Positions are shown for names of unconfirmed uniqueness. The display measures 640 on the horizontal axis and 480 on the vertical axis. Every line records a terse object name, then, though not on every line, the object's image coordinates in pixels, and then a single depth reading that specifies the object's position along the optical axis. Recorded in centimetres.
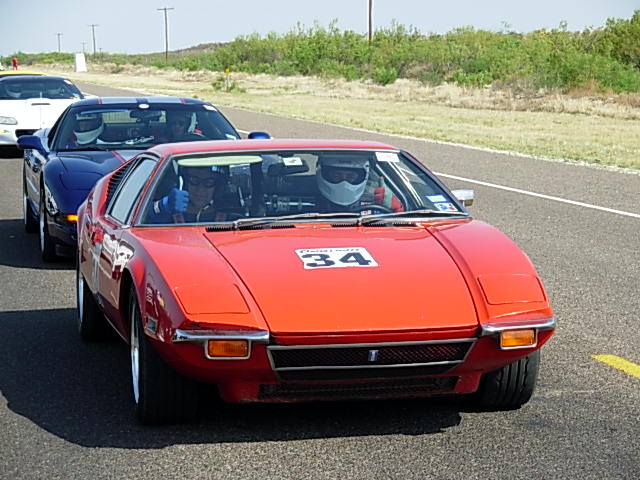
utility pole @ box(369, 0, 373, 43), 7994
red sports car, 500
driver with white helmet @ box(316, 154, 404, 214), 640
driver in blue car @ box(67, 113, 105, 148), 1118
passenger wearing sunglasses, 621
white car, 2016
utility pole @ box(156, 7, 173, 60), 13488
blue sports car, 1052
